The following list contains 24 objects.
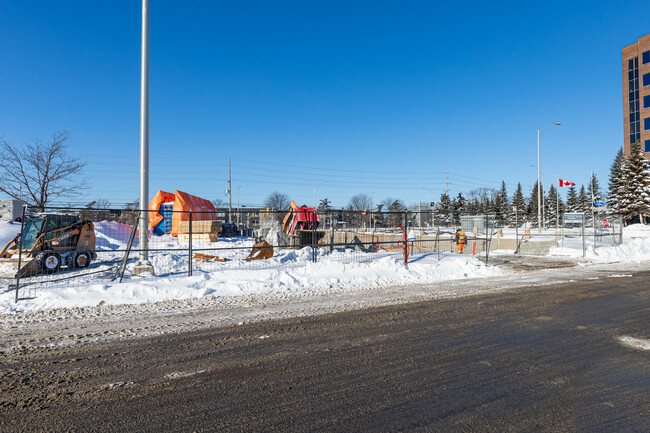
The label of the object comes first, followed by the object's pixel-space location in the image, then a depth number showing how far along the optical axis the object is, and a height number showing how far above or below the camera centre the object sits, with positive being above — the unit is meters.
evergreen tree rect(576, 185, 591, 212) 80.46 +4.10
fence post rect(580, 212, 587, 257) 20.70 -0.85
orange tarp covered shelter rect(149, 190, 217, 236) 29.38 +1.54
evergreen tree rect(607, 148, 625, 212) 54.22 +4.92
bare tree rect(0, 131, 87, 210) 23.48 +2.60
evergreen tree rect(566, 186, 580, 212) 83.56 +4.38
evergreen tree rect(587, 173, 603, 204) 80.47 +7.36
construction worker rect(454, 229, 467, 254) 20.02 -0.82
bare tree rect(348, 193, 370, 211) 103.72 +5.14
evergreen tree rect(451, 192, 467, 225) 81.44 +3.95
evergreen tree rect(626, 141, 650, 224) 45.78 +4.14
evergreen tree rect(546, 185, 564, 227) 84.61 +4.18
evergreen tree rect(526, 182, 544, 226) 79.97 +3.63
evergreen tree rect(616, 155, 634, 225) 46.94 +2.90
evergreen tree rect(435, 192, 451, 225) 75.49 +3.78
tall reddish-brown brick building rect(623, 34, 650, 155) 52.84 +17.52
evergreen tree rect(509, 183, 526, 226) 79.45 +4.06
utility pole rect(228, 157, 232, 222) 56.66 +4.45
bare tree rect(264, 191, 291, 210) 94.54 +5.26
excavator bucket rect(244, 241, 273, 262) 15.81 -1.29
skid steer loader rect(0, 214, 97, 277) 13.65 -0.68
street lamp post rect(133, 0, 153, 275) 11.34 +2.45
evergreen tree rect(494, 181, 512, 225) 79.38 +3.02
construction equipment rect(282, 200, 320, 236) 20.75 -0.02
